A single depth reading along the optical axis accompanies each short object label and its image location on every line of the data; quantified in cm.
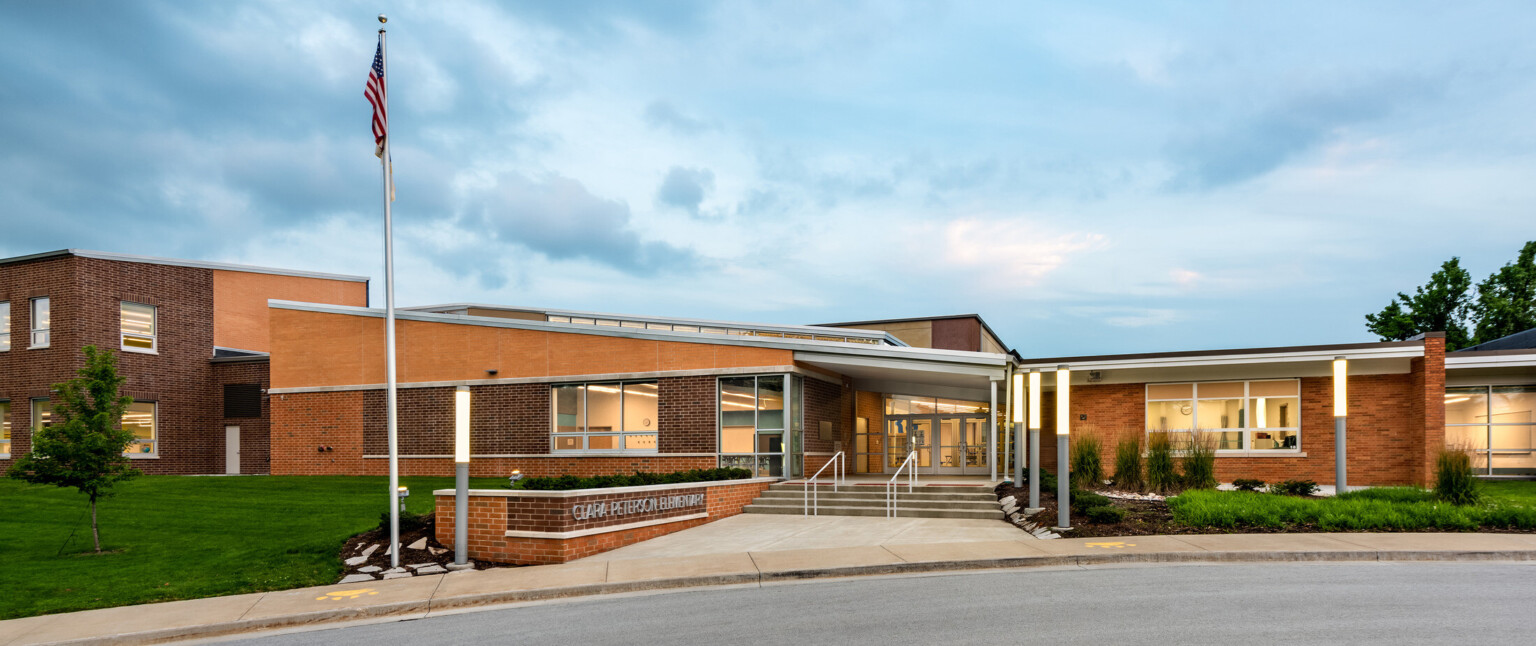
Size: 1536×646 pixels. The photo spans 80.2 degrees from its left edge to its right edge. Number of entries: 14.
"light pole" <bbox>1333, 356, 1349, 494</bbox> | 1554
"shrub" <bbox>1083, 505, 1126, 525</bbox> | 1330
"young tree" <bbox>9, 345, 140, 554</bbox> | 1333
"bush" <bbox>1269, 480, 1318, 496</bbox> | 1587
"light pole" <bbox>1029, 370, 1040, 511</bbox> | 1507
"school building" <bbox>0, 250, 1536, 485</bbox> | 2061
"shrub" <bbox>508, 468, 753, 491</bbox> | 1303
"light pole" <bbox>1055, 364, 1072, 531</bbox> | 1315
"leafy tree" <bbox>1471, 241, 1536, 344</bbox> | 3625
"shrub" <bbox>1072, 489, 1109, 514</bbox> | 1373
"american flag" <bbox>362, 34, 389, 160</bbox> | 1245
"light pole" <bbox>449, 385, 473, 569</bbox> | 1194
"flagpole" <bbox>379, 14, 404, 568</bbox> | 1161
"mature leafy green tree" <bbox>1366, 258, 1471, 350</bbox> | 3866
